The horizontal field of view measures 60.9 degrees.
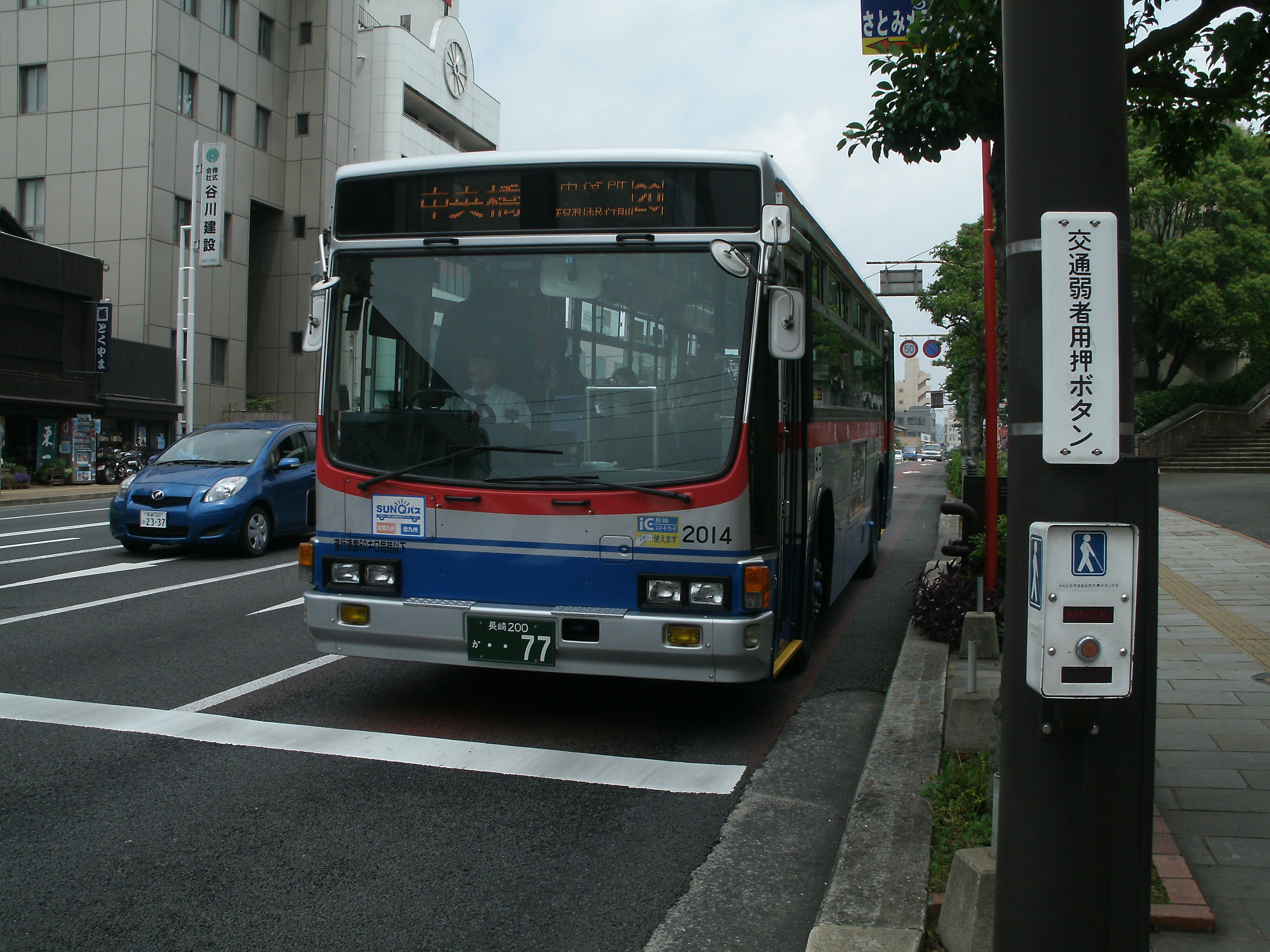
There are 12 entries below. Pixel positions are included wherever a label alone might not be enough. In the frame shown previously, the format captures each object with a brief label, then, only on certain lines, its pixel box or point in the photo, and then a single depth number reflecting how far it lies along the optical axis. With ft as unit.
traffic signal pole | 7.70
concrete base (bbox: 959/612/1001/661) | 21.59
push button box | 7.66
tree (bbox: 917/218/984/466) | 90.74
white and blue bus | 17.24
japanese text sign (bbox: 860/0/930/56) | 28.43
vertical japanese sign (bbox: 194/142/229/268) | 120.06
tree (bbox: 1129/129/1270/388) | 109.29
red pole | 23.70
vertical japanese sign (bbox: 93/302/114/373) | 107.76
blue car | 41.63
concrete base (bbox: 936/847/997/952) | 9.99
